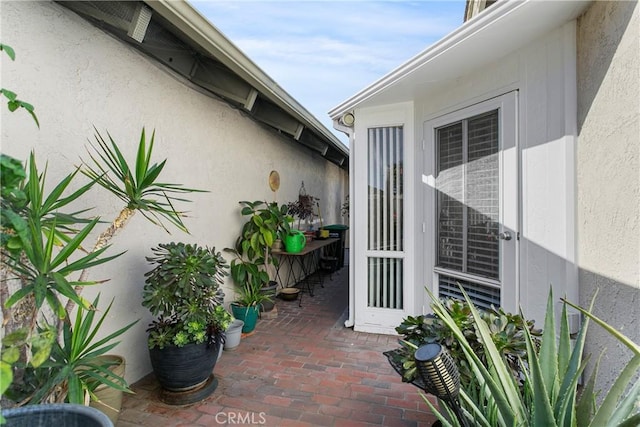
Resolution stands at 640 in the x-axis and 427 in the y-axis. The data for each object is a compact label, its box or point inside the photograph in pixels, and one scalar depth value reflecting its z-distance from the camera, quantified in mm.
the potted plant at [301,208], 5590
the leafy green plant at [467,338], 1586
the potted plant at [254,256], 3824
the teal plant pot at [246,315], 3719
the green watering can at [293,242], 4680
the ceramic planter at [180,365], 2361
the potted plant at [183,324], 2375
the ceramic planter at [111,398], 2037
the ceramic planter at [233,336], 3325
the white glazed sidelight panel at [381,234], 3793
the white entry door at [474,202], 2684
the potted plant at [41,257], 1072
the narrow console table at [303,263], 5321
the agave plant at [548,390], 1054
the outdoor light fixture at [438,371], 1156
